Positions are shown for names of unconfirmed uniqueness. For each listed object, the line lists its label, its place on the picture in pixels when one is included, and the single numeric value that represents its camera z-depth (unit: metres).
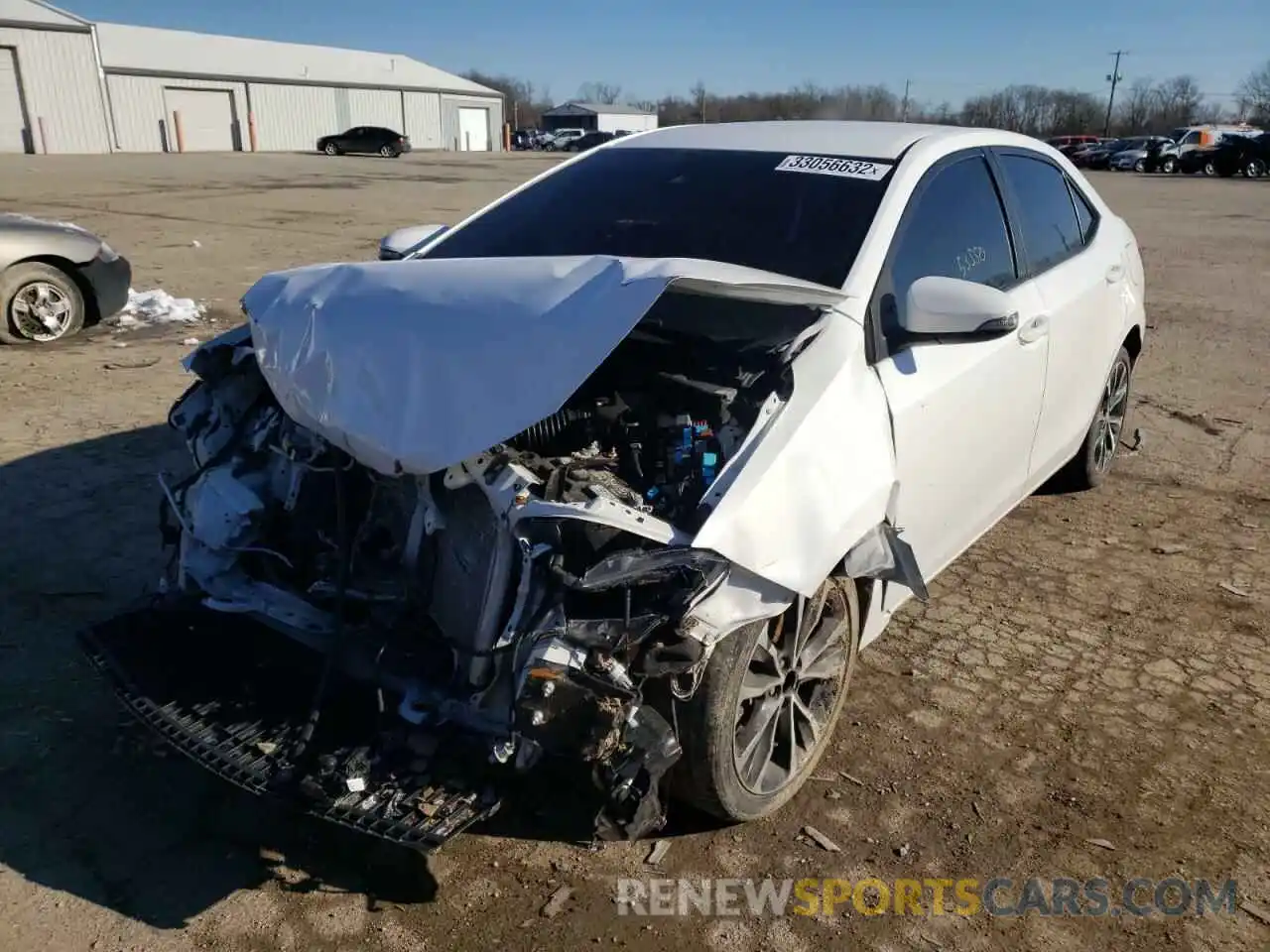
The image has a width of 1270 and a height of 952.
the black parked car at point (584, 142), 47.61
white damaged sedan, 2.29
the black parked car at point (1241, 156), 37.91
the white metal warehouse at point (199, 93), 39.44
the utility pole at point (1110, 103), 76.06
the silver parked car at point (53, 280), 7.55
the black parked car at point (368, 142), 44.34
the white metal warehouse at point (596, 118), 80.31
